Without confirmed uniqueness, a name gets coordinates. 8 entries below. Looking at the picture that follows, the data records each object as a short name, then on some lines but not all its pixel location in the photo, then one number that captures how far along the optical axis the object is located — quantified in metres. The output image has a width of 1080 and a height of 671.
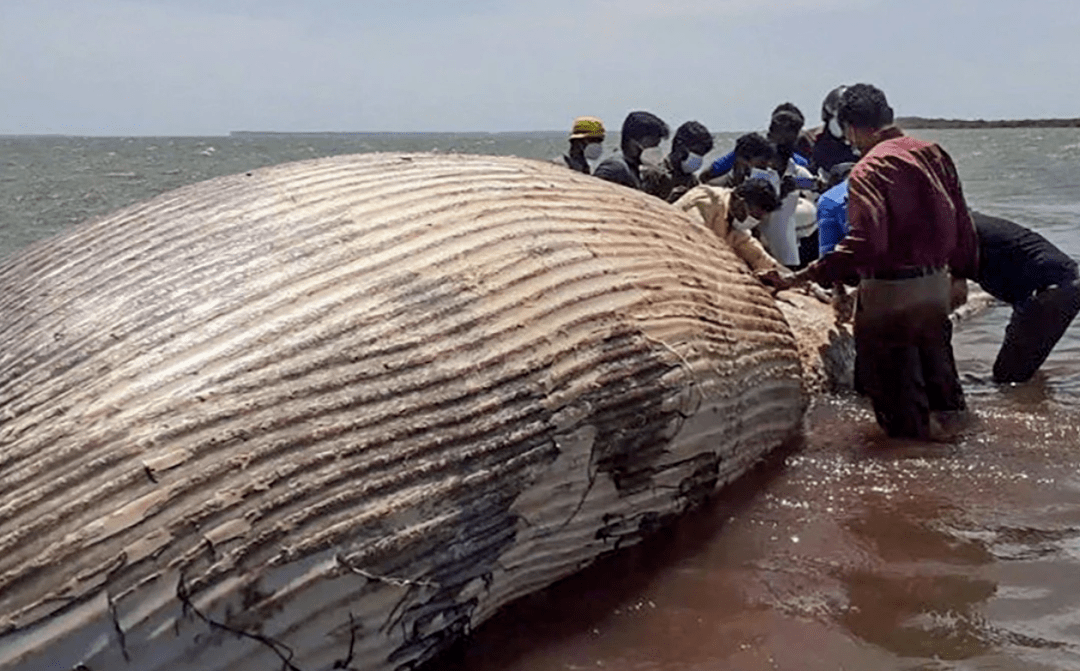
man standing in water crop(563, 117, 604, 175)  9.19
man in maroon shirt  5.60
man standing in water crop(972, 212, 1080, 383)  7.23
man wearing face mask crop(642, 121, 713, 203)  9.52
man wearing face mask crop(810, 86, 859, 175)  11.00
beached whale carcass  2.88
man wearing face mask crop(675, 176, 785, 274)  6.47
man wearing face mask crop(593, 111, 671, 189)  9.12
